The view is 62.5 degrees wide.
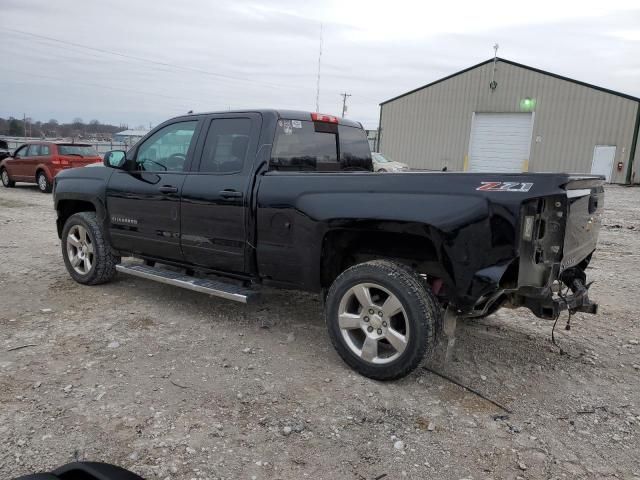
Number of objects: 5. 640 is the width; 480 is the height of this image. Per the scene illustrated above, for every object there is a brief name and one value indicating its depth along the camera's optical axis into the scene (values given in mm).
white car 22875
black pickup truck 3242
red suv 15898
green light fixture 27875
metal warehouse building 26219
